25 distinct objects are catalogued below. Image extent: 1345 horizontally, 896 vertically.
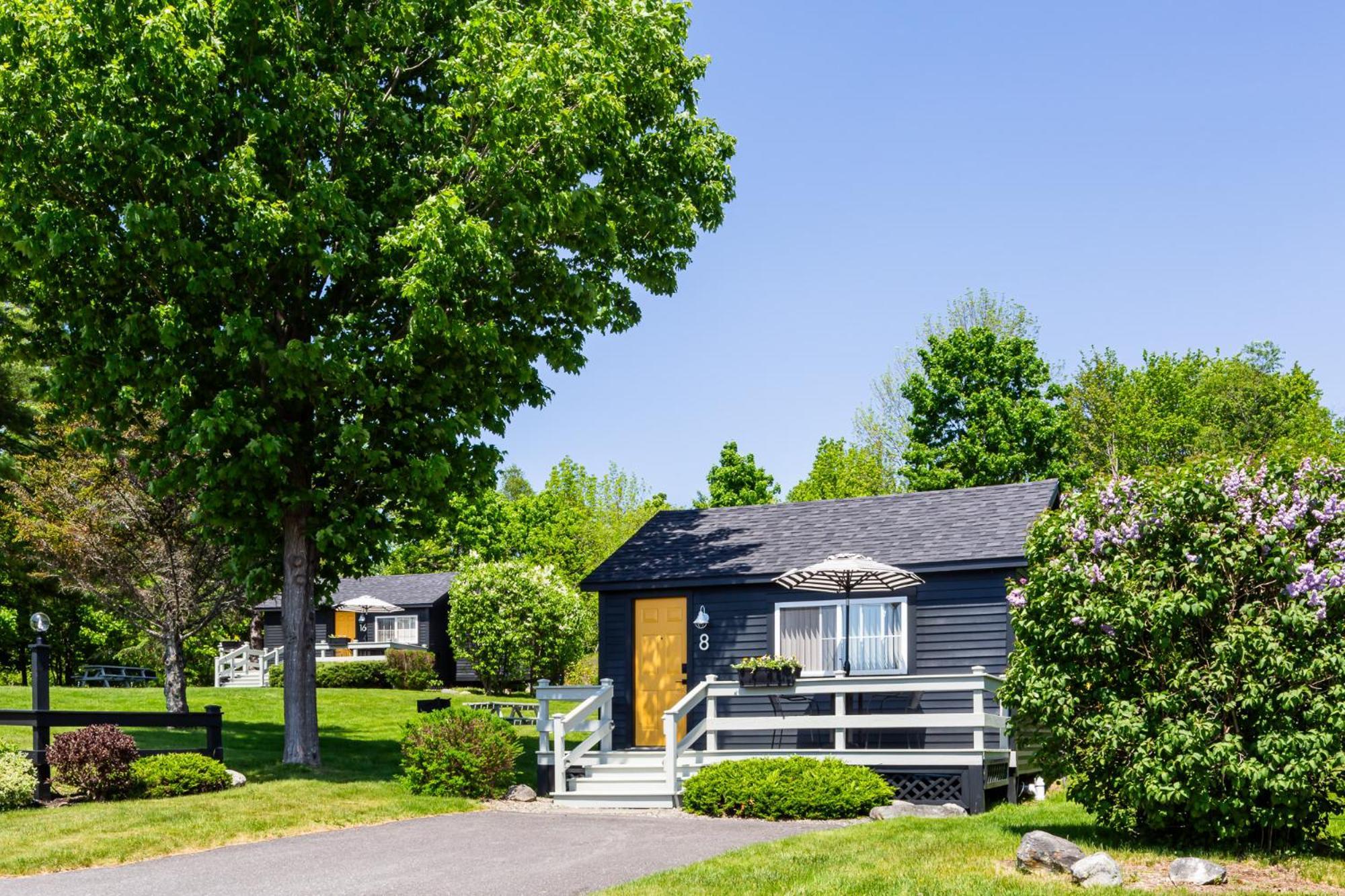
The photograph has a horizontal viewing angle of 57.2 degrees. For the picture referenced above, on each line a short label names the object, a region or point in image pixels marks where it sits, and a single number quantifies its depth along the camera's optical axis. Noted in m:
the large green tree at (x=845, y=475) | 45.25
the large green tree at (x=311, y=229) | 16.58
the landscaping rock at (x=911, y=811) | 14.40
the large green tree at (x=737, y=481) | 43.88
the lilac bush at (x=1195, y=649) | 10.04
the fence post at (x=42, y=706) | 15.49
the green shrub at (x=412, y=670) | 40.25
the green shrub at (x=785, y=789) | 14.73
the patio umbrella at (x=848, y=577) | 17.39
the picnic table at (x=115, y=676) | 41.53
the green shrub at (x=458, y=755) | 17.02
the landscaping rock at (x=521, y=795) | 17.27
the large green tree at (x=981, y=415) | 37.22
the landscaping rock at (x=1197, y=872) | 9.32
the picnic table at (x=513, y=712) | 24.78
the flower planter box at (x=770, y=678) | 17.61
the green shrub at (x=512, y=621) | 40.09
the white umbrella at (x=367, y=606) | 41.34
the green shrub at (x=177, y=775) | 15.95
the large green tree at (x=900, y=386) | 44.94
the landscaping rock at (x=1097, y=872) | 9.49
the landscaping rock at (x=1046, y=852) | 9.86
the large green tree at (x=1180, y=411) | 46.78
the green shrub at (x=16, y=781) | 14.84
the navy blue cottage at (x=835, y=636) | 16.78
